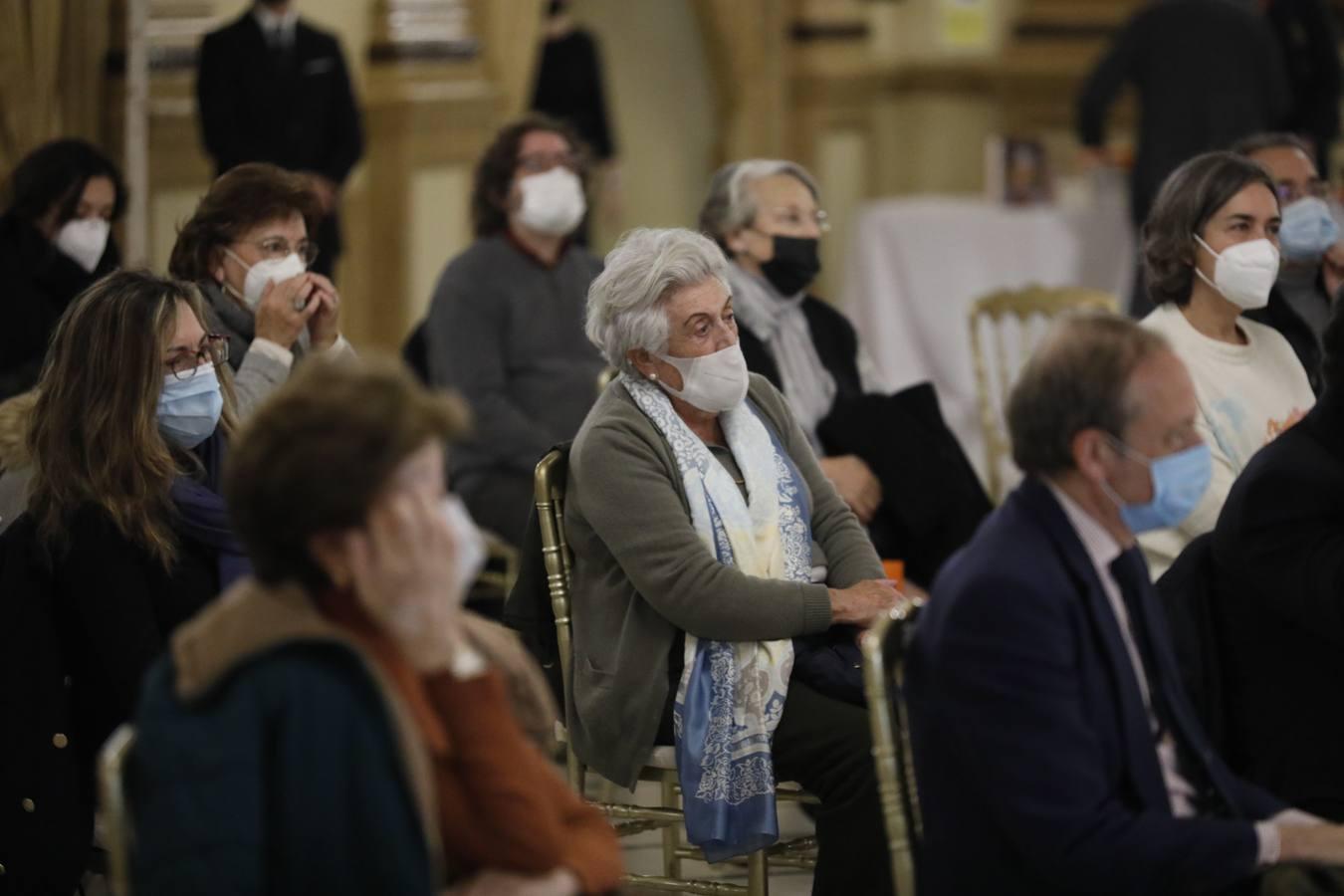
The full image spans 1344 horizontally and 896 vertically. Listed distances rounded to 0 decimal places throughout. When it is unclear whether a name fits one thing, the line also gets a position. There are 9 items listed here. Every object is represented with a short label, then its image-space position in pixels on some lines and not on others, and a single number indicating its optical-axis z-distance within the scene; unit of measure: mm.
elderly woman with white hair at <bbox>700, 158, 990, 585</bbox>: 8336
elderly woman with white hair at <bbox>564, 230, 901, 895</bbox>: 6125
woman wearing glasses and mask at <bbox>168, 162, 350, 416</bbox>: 7375
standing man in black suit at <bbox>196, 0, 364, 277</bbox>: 11664
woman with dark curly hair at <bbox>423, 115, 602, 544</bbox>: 9414
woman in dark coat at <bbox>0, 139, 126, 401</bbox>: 9023
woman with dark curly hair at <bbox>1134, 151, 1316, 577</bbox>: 7461
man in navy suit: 4449
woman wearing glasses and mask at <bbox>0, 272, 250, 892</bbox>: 5687
